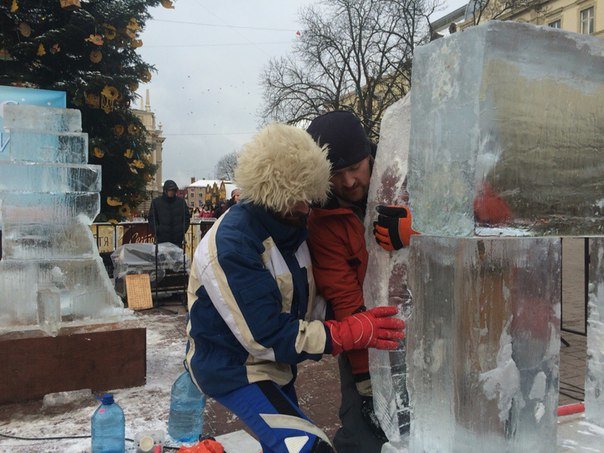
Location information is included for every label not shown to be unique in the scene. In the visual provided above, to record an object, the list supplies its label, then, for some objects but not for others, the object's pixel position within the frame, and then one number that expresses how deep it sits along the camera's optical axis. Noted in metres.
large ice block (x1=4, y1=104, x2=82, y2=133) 3.85
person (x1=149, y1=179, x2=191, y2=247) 7.72
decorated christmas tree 7.48
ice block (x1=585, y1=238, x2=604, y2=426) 1.58
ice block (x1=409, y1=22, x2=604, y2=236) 1.11
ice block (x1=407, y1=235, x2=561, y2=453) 1.16
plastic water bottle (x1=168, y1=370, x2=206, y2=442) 3.05
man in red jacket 1.84
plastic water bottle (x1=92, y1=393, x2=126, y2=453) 2.78
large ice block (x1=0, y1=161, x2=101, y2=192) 3.88
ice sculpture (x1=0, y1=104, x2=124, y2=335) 3.81
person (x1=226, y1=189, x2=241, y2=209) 10.21
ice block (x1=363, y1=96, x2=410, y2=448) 1.64
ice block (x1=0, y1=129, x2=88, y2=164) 3.91
